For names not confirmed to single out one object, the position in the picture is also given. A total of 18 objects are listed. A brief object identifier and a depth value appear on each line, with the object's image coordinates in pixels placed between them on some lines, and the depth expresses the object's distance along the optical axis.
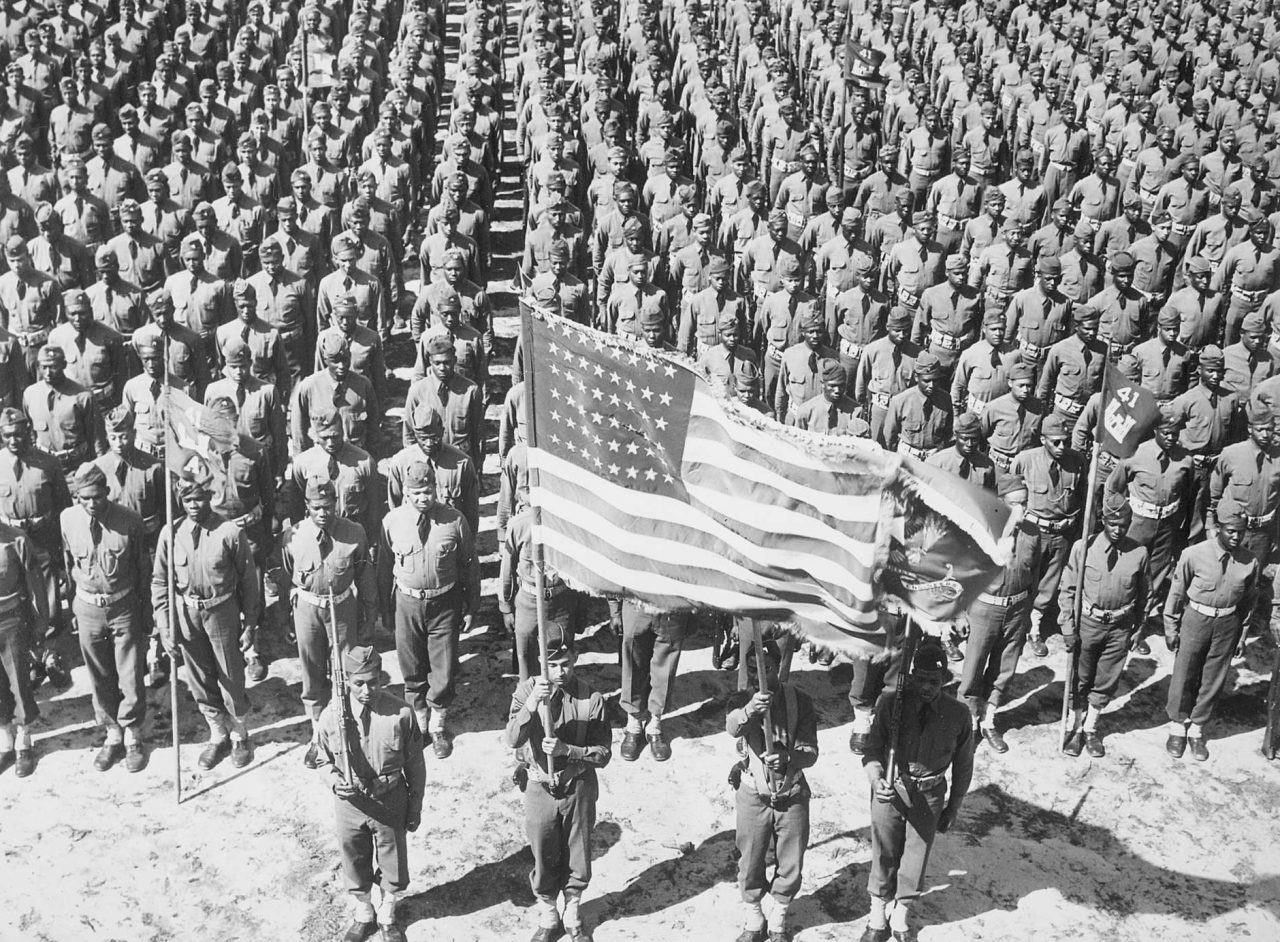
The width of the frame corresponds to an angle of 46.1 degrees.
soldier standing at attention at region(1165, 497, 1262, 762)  11.00
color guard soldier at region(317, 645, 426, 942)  9.02
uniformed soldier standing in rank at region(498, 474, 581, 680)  10.90
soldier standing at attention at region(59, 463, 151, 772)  10.84
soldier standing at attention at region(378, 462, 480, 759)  10.85
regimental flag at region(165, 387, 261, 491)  10.48
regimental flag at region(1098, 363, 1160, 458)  10.48
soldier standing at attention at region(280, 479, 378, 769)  10.78
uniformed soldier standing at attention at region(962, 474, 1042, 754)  11.14
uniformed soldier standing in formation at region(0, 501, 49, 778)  10.82
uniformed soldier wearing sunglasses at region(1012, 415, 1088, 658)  11.77
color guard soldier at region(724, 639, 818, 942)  9.02
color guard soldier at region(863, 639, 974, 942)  9.00
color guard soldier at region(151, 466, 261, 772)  10.79
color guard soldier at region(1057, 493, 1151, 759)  11.03
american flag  6.93
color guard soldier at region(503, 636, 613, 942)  8.99
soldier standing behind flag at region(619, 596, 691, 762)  11.12
